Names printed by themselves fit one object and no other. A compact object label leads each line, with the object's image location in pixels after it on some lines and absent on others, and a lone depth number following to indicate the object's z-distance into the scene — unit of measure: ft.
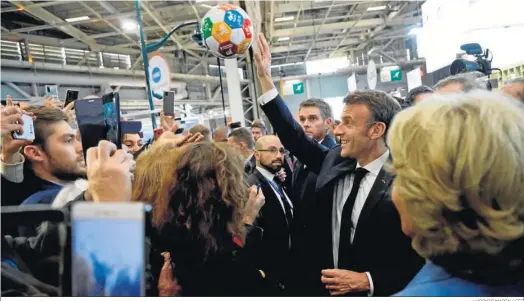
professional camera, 7.58
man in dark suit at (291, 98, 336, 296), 4.87
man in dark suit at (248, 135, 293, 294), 5.04
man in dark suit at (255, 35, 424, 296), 3.83
